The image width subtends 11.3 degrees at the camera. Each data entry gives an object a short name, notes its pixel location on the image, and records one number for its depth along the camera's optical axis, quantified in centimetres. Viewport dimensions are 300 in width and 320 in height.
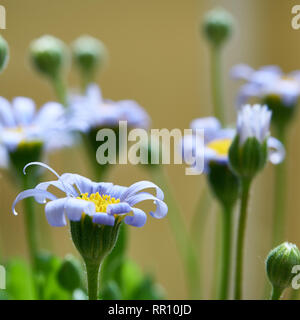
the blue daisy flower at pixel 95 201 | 28
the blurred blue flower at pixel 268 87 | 36
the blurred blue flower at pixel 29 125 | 34
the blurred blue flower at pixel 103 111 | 35
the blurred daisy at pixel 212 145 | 33
